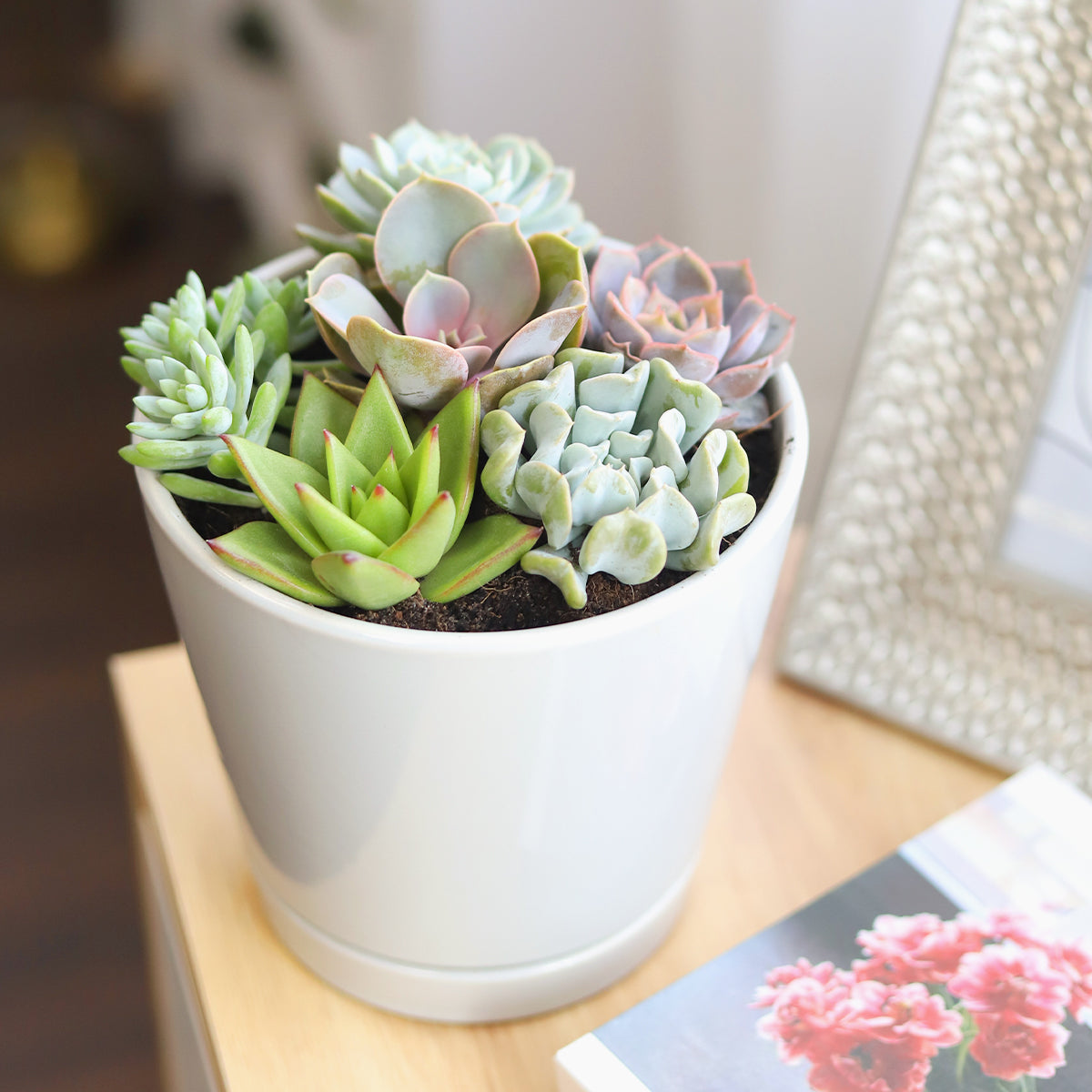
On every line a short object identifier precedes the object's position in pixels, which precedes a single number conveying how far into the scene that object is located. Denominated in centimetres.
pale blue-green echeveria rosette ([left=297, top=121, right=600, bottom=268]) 43
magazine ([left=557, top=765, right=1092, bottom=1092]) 41
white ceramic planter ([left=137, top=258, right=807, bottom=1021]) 35
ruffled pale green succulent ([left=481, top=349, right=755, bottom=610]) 35
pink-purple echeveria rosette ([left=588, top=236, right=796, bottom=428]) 40
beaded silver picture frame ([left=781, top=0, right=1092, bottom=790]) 52
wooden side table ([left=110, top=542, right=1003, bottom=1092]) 47
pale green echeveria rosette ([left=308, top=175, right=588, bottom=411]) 38
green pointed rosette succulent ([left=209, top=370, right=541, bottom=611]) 34
